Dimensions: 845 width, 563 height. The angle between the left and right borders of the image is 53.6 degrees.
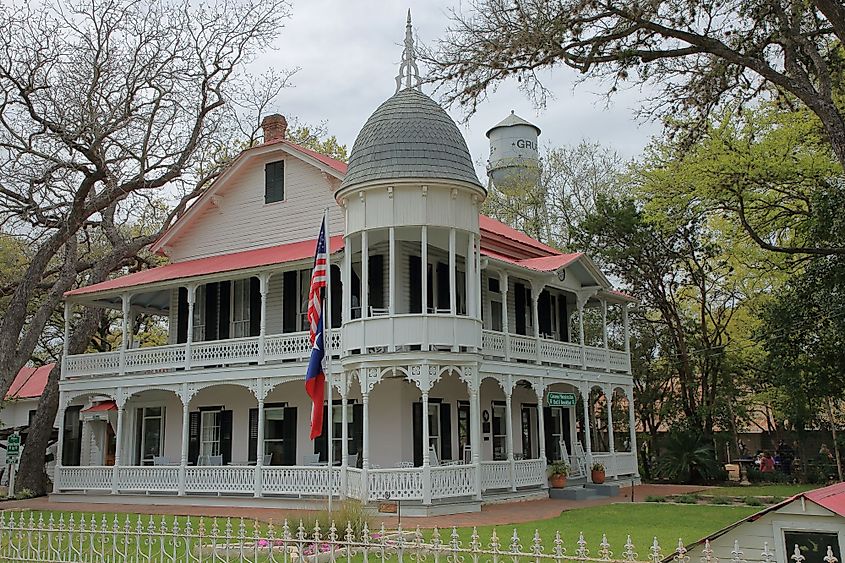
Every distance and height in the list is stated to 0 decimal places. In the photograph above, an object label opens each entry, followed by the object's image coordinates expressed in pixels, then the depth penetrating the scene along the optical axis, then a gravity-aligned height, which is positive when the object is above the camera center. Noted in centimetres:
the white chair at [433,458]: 2031 -16
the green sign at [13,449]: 2488 +38
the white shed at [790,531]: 667 -71
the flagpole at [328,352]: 1481 +190
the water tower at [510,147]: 4534 +1680
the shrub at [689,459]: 2988 -50
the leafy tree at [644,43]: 1623 +800
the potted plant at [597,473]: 2505 -76
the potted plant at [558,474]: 2322 -71
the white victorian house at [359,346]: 1998 +286
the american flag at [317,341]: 1508 +202
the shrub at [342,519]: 1205 -95
